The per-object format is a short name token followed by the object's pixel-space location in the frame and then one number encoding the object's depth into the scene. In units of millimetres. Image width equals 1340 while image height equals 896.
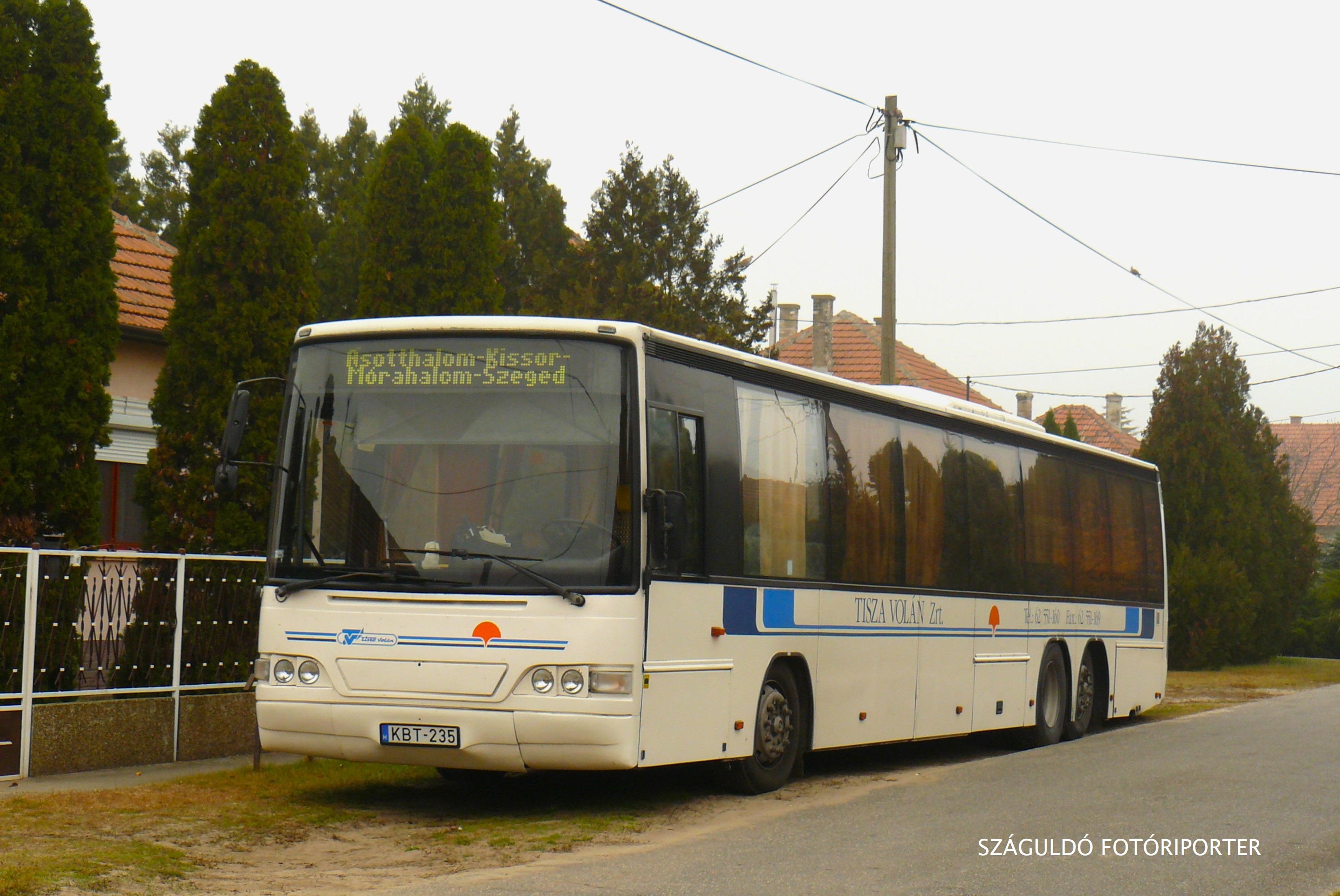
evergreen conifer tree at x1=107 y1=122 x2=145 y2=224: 40719
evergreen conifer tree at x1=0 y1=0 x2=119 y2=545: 12336
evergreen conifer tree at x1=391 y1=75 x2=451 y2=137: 42812
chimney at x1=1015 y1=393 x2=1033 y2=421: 76188
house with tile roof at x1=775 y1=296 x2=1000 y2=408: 49312
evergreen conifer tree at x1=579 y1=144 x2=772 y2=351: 36438
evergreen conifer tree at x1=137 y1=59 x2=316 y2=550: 14727
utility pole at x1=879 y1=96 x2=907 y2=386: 20000
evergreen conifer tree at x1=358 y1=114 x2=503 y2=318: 17969
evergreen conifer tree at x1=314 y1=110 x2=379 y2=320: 32688
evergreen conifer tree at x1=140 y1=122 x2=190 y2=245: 43625
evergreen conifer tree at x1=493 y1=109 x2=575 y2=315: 36188
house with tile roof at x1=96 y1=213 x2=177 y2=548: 18062
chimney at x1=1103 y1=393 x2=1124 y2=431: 83562
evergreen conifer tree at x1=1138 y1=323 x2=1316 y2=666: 30734
